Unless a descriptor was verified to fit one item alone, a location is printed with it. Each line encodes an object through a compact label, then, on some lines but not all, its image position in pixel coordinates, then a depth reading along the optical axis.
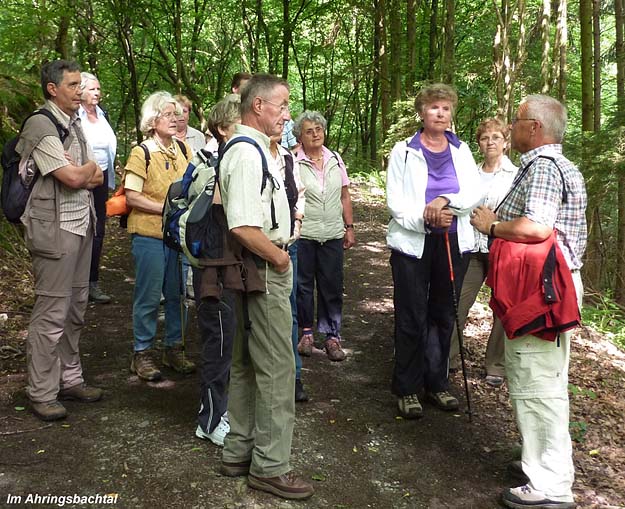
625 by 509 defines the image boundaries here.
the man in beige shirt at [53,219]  3.98
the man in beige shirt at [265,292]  3.09
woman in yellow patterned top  4.78
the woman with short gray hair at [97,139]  6.29
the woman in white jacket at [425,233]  4.46
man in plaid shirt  3.33
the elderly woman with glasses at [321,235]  5.55
